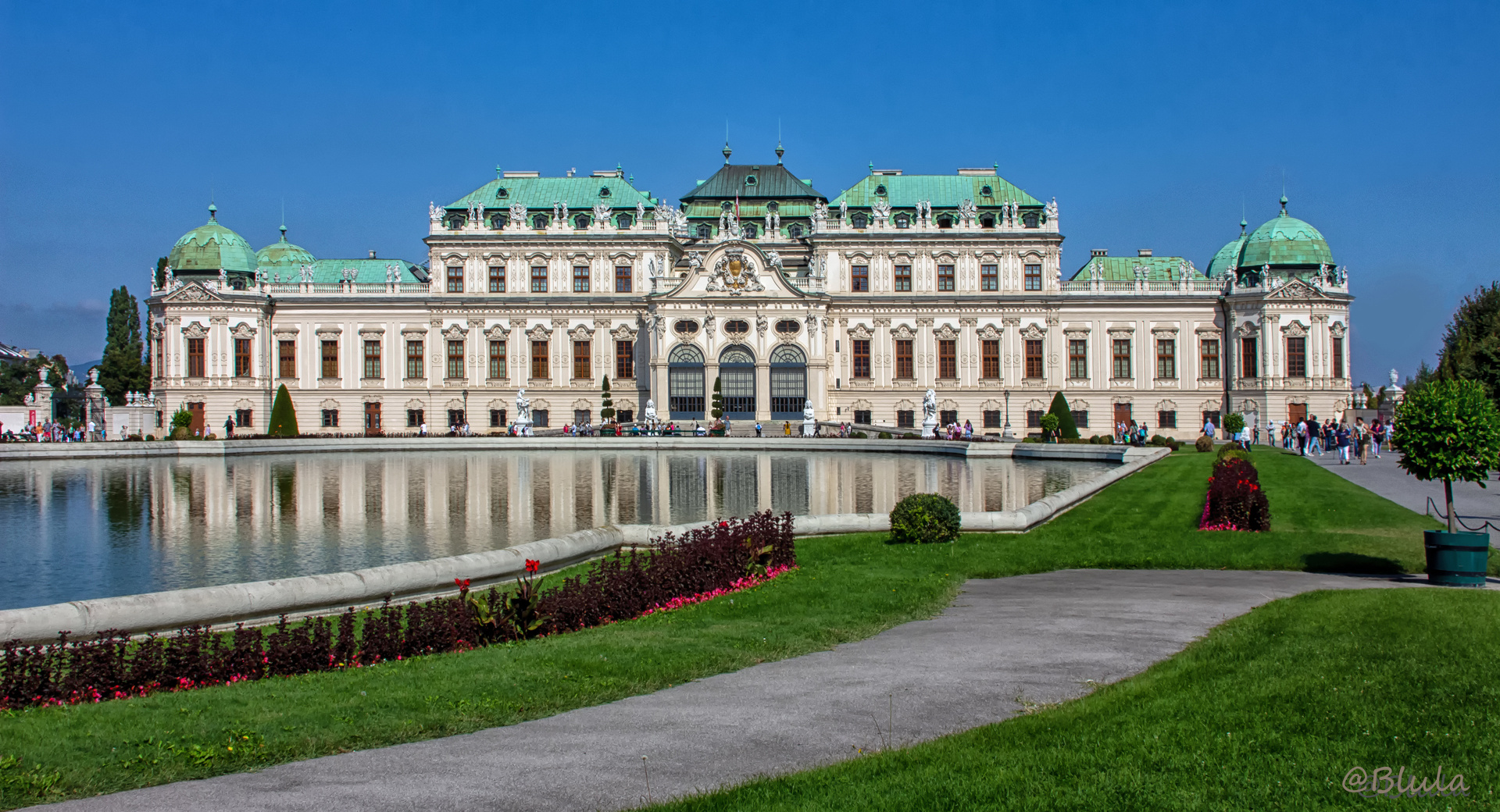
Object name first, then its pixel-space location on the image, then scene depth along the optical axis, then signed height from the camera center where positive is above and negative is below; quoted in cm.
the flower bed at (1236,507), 2161 -191
